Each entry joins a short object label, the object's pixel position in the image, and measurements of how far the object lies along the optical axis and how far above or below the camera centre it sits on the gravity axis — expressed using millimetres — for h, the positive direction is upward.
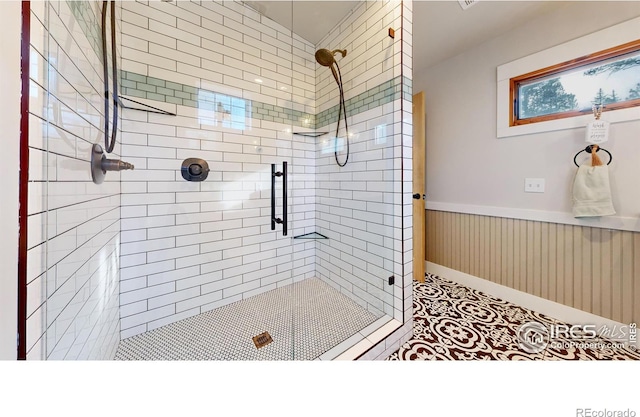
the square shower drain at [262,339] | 1271 -818
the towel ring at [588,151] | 1375 +395
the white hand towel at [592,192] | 1352 +110
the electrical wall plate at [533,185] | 1640 +188
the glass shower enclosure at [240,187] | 1144 +154
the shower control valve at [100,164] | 851 +183
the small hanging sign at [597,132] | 1348 +499
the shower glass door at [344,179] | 1384 +238
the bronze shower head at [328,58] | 1724 +1254
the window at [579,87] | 1332 +882
